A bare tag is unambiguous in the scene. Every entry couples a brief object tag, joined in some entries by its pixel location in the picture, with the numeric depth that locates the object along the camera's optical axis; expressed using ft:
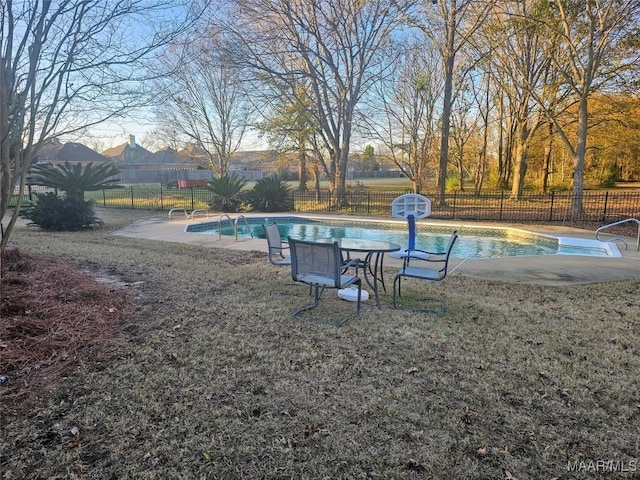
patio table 14.17
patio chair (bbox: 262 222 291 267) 17.13
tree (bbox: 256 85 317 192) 57.77
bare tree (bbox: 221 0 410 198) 46.24
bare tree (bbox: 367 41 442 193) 69.56
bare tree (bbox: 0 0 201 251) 13.07
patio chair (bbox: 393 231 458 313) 14.26
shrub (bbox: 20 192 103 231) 36.19
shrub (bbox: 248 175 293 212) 53.62
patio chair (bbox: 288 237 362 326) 12.35
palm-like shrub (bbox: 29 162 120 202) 39.24
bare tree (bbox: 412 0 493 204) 47.58
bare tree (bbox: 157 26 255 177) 77.51
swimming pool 30.01
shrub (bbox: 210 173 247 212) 53.42
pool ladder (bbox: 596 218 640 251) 25.85
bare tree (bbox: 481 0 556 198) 47.75
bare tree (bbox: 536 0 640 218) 36.42
